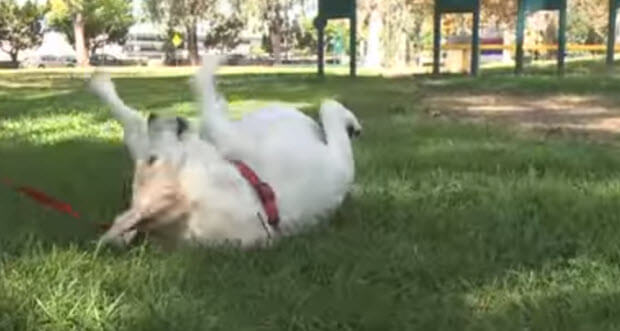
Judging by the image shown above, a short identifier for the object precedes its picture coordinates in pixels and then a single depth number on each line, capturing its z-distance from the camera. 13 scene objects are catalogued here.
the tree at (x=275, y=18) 46.69
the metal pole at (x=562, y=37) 17.52
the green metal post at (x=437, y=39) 18.39
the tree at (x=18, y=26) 53.00
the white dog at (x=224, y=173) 3.23
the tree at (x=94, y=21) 50.97
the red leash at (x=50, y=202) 3.99
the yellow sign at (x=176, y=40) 55.66
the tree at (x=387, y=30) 36.31
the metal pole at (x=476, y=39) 17.66
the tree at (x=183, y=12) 50.78
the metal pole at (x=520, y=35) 17.55
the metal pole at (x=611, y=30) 17.77
